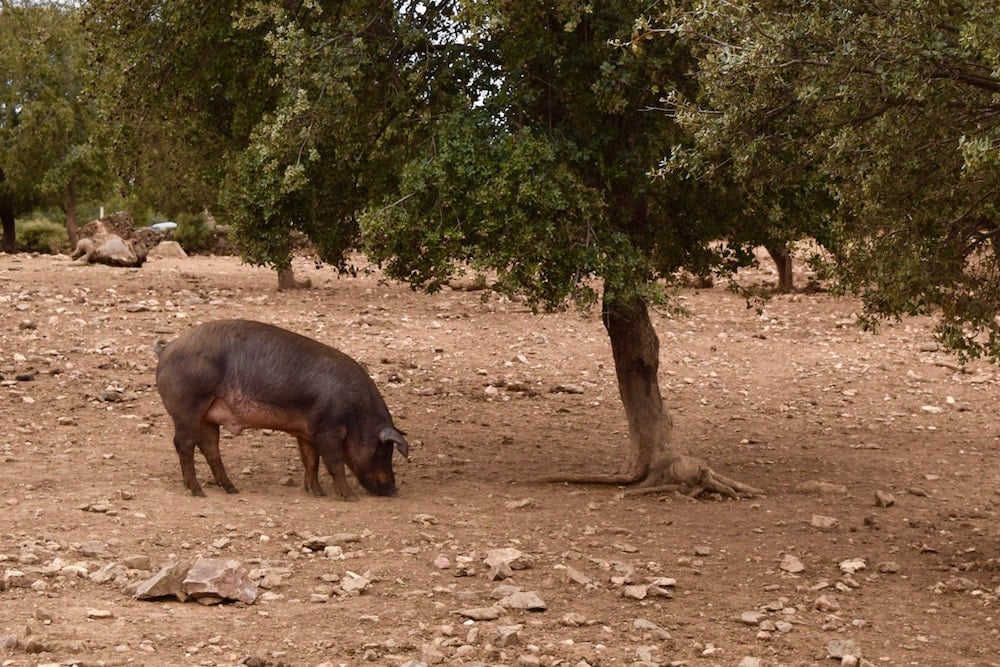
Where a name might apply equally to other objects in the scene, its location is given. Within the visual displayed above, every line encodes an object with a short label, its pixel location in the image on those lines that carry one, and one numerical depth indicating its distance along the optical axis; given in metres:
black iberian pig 11.59
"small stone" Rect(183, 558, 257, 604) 8.04
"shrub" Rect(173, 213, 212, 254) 40.47
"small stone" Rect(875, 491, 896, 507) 12.43
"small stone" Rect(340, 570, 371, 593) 8.52
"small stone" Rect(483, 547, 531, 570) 9.33
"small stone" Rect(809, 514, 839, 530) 11.43
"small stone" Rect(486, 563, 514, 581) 8.98
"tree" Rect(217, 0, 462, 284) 10.79
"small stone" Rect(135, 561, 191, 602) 7.98
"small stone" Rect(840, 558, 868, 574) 9.86
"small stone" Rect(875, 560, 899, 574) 9.97
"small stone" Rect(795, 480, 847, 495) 13.06
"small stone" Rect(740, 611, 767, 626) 8.34
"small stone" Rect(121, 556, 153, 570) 8.75
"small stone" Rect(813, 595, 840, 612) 8.78
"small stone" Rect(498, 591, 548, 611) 8.27
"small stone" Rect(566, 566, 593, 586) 8.98
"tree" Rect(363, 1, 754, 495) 10.59
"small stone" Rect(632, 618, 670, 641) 7.90
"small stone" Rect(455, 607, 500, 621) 7.97
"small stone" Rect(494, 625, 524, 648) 7.49
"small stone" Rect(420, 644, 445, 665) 7.15
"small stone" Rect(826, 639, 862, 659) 7.64
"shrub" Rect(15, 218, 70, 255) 43.88
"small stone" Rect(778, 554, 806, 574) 9.80
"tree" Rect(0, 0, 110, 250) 39.44
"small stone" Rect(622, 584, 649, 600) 8.74
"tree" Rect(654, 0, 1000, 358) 7.85
